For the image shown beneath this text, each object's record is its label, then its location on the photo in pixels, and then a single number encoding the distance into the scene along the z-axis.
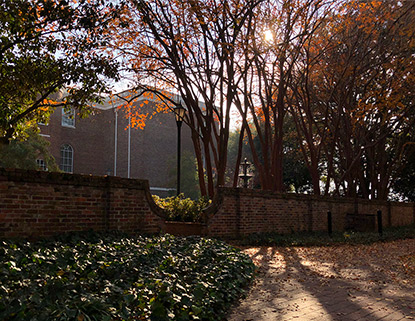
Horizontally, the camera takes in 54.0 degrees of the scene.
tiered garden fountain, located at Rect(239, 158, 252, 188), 21.30
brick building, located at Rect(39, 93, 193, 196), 36.59
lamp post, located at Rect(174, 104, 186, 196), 14.65
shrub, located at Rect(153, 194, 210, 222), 12.38
